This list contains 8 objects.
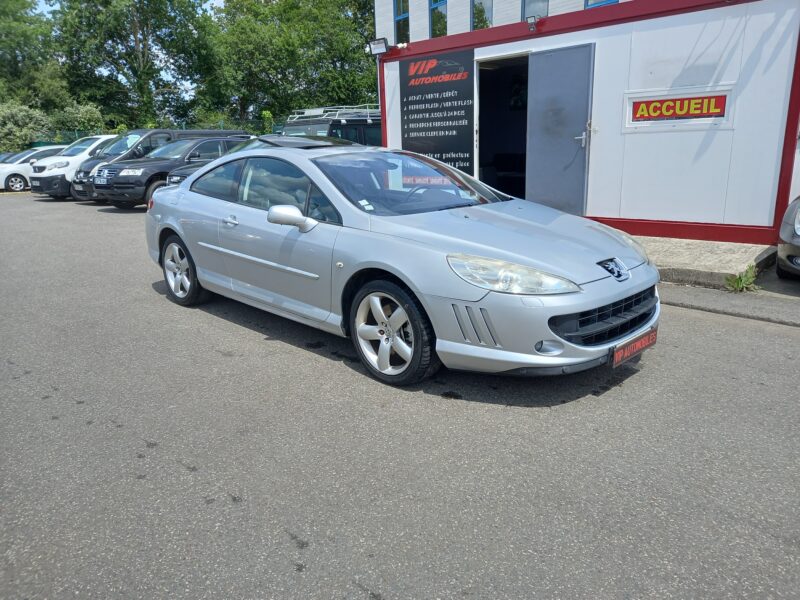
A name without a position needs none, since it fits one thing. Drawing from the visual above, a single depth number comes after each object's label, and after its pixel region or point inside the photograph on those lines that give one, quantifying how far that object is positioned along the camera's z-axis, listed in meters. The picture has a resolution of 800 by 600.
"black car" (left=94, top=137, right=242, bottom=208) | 13.29
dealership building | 7.25
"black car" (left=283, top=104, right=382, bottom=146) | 13.02
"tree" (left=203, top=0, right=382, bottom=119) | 38.03
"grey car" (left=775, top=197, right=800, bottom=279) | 6.01
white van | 16.50
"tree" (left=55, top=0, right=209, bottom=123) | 34.66
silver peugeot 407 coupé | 3.50
